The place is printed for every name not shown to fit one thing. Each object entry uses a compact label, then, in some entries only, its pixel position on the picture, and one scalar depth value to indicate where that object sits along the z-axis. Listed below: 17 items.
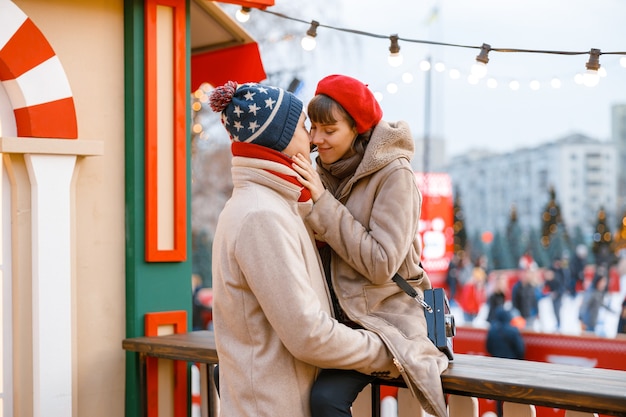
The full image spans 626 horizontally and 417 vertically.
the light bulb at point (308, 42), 5.24
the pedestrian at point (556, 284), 13.48
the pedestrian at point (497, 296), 10.30
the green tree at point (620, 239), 15.79
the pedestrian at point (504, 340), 8.16
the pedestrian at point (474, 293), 14.17
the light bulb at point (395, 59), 5.13
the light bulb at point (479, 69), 4.84
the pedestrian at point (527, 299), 11.98
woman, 2.72
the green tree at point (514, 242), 19.38
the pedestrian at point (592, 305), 11.89
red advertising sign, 13.30
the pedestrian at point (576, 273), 15.95
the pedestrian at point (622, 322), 8.72
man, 2.49
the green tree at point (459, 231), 19.62
